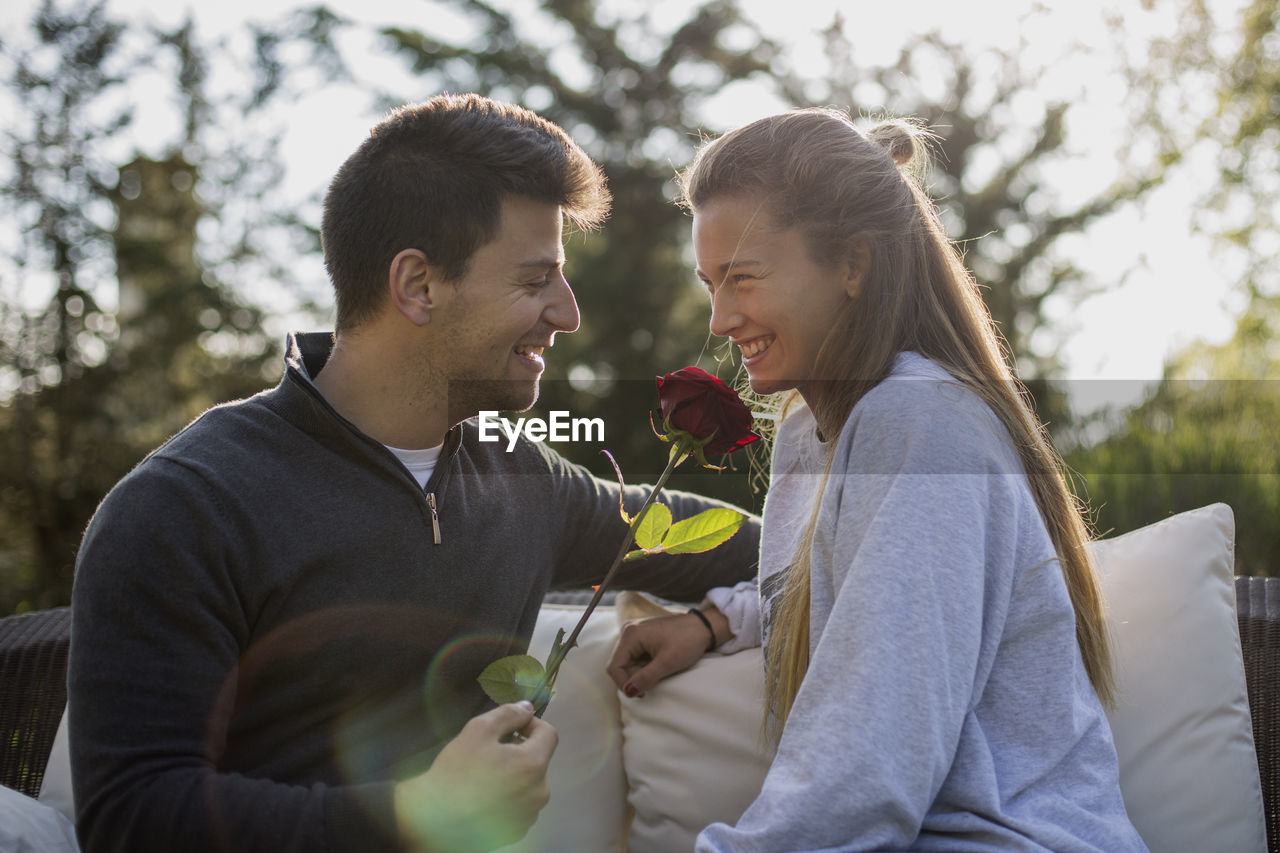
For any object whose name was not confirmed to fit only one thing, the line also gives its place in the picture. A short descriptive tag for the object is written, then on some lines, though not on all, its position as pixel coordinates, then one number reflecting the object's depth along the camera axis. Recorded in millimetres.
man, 1259
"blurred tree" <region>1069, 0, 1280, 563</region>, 7676
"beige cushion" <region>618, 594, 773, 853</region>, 1872
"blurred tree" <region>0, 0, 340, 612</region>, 5766
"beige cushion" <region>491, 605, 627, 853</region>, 1965
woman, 1130
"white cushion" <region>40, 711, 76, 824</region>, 1930
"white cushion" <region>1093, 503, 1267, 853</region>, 1657
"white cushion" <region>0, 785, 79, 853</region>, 1614
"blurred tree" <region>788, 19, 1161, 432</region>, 6750
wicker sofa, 1850
